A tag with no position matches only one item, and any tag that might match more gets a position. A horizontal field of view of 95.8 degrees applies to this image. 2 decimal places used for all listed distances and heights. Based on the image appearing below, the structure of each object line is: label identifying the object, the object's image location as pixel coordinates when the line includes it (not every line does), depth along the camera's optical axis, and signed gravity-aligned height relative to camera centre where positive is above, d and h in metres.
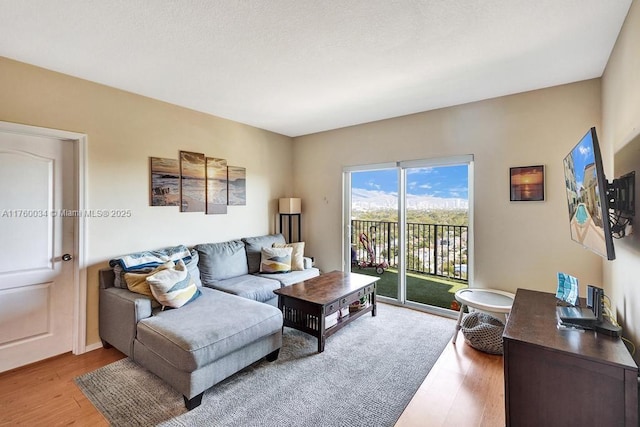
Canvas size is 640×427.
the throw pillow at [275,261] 3.66 -0.61
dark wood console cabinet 1.18 -0.73
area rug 1.82 -1.28
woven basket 2.54 -1.08
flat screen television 1.31 +0.09
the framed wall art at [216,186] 3.67 +0.36
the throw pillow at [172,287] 2.39 -0.63
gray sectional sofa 1.92 -0.87
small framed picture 2.86 +0.30
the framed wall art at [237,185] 3.93 +0.39
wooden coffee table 2.64 -0.85
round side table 2.47 -0.80
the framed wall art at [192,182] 3.40 +0.38
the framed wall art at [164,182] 3.14 +0.35
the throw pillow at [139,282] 2.46 -0.60
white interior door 2.34 -0.30
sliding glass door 3.54 -0.19
